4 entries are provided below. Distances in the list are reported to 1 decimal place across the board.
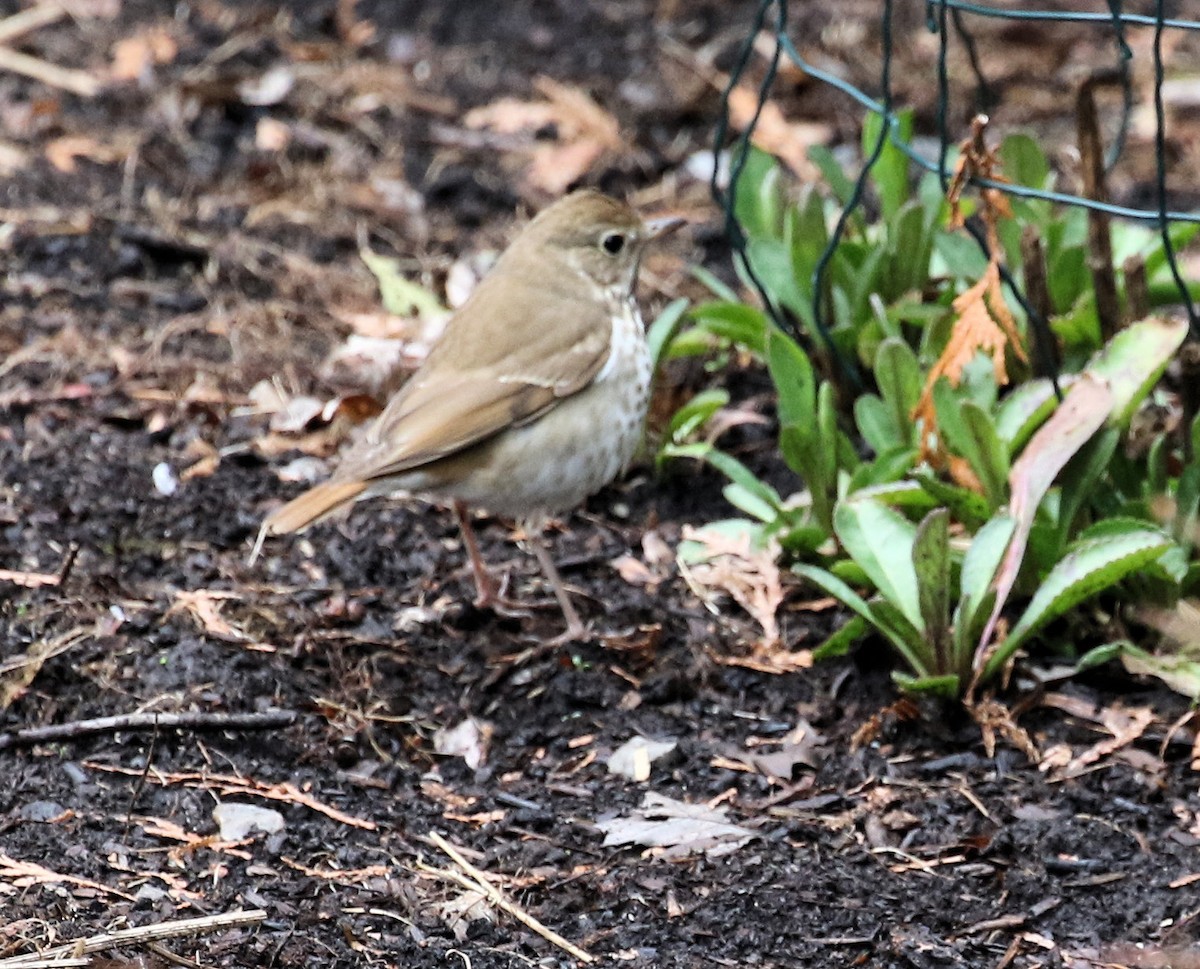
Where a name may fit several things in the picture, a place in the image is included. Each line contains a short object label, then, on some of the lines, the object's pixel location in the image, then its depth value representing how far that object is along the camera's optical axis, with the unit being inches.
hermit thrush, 322.3
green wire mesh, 277.3
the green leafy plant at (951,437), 291.3
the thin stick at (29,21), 557.3
